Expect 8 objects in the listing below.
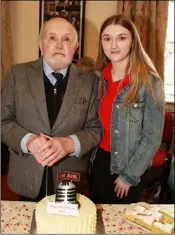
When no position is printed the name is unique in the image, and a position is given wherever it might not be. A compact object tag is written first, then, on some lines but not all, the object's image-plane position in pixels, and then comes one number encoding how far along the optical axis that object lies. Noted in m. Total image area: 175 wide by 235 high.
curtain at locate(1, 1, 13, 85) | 1.94
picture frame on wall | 1.96
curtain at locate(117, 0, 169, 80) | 1.88
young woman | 0.79
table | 0.66
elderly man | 0.76
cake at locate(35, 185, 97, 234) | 0.56
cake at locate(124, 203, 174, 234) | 0.61
